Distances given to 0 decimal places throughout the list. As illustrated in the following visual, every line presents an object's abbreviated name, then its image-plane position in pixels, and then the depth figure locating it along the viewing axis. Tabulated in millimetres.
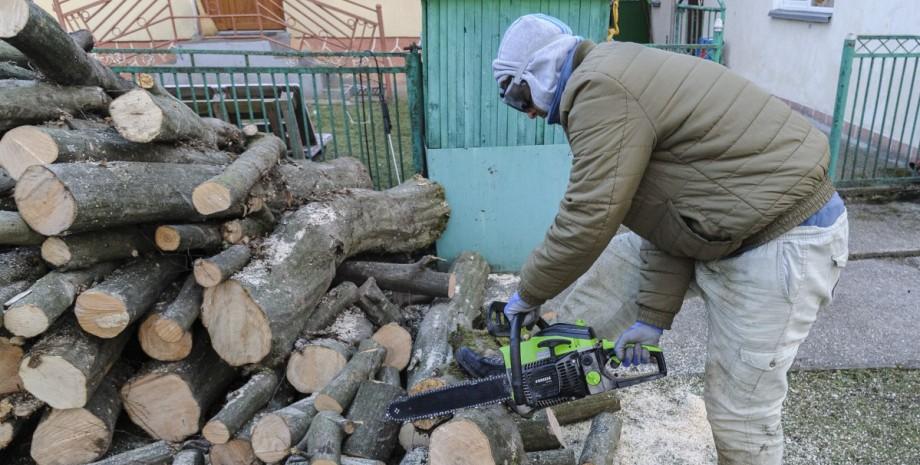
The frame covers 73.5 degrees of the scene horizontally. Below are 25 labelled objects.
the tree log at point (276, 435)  2459
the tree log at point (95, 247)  2559
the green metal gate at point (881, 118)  5746
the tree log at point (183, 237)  2773
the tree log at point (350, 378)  2629
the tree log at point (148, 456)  2537
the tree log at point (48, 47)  2492
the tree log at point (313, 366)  2916
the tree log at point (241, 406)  2551
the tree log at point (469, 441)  2174
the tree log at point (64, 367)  2441
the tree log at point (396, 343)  3191
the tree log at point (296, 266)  2746
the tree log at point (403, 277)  3809
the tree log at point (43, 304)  2393
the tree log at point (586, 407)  3064
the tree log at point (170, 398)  2670
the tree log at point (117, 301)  2496
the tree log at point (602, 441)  2674
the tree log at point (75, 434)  2574
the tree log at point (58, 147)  2641
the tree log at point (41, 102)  2744
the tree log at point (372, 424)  2484
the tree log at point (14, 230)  2535
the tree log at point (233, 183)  2762
